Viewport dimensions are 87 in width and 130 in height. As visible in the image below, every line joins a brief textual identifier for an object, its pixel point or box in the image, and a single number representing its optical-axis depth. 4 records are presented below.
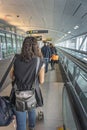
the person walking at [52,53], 4.94
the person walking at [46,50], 4.03
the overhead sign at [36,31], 5.84
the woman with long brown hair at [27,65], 1.14
